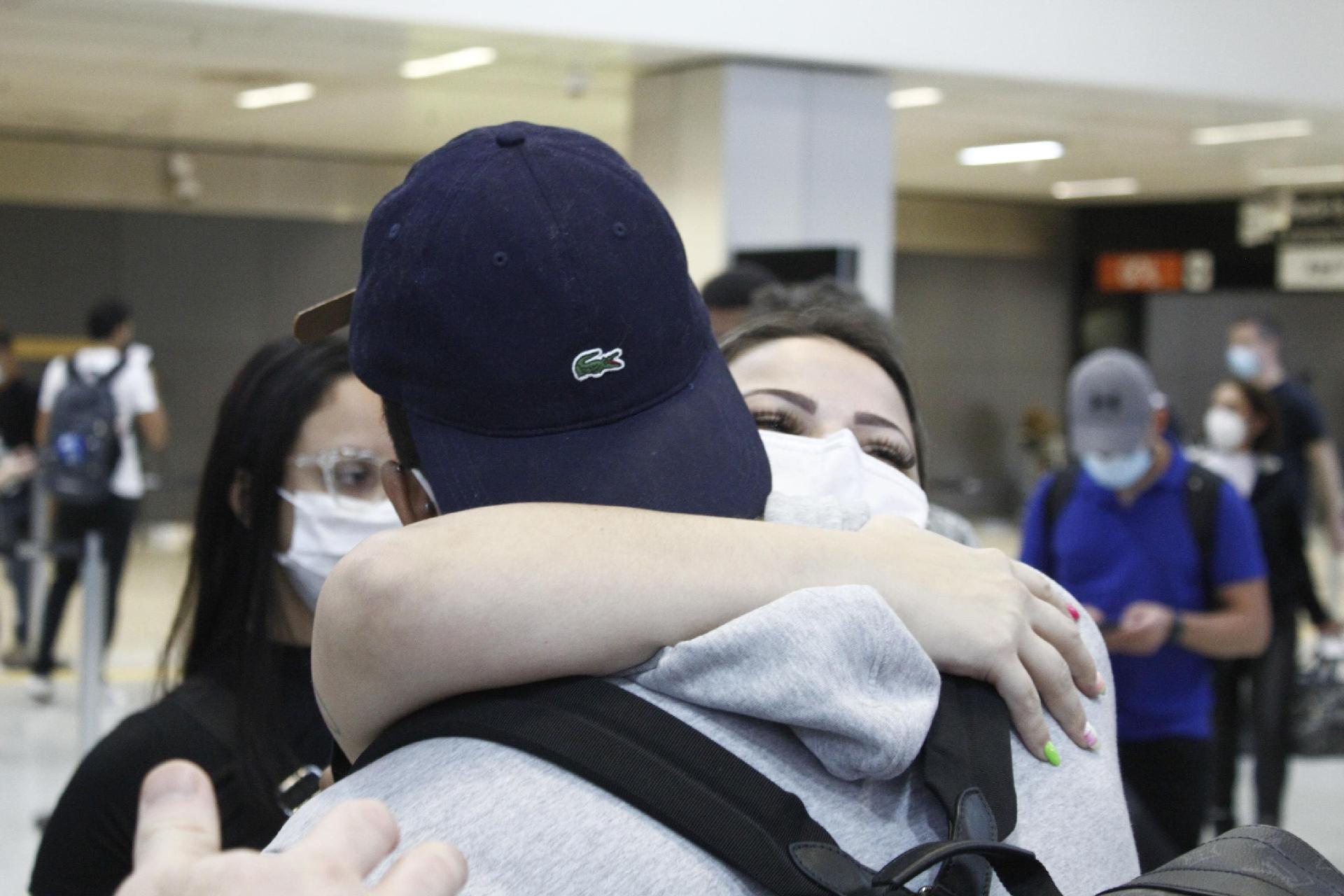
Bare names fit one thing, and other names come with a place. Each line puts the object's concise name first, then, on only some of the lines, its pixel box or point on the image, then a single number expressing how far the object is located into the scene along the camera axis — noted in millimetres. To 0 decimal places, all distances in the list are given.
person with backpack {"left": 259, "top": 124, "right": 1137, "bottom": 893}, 750
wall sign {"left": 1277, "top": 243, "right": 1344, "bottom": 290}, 13148
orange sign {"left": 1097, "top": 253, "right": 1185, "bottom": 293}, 16047
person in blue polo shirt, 3615
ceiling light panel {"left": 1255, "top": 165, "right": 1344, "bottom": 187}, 12375
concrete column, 7062
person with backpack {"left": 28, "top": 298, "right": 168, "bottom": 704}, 6797
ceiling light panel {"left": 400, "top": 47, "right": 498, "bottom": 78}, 7344
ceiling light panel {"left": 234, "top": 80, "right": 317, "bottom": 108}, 9273
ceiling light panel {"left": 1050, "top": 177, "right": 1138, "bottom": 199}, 14484
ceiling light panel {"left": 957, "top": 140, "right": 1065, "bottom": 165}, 11601
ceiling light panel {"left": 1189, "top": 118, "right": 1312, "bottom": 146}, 9406
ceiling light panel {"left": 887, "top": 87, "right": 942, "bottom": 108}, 8102
